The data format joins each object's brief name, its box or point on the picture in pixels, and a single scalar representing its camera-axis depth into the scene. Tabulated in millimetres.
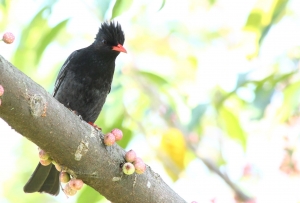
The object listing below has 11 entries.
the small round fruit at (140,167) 5465
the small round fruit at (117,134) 5605
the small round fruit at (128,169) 5445
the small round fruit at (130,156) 5559
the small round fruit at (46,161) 5475
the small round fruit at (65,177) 5489
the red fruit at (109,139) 5398
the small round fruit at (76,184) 5320
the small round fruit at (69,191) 5418
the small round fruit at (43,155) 5328
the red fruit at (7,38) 4477
